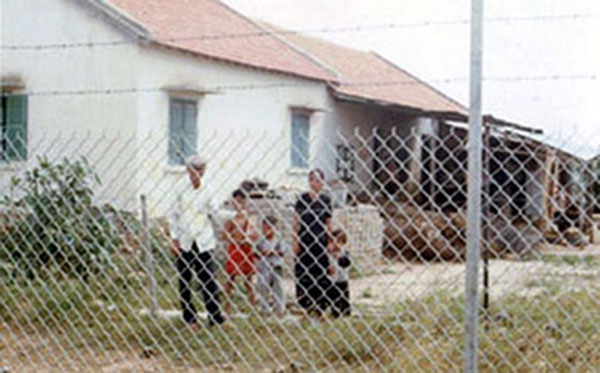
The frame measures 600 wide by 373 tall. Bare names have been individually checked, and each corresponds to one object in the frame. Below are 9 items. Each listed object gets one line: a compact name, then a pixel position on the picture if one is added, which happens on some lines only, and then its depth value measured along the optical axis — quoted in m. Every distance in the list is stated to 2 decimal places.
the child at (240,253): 12.90
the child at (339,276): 12.73
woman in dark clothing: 11.34
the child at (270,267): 14.09
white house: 27.34
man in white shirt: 12.81
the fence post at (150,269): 11.96
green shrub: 13.99
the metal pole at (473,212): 5.70
